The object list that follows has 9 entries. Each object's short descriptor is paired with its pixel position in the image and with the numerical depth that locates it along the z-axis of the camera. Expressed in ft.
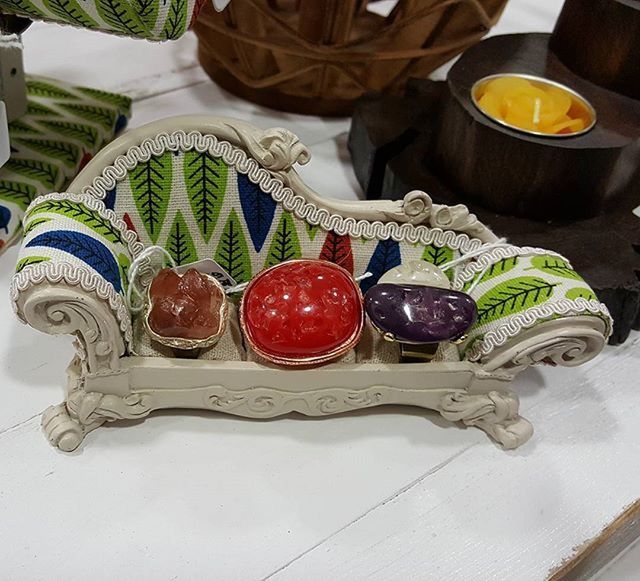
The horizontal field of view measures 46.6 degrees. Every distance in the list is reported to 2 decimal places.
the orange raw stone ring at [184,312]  0.56
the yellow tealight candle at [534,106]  0.72
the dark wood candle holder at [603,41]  0.73
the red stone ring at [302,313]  0.56
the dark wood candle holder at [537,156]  0.69
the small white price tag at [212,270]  0.63
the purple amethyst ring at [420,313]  0.55
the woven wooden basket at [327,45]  0.79
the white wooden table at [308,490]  0.53
